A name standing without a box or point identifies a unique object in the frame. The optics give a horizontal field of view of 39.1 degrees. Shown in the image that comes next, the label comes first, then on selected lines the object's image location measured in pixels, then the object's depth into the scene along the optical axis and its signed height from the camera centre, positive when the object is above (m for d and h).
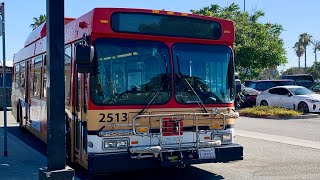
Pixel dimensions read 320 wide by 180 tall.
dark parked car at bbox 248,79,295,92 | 31.28 +0.65
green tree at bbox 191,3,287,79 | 31.09 +3.36
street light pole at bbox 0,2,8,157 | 9.55 +1.13
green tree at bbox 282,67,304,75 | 98.99 +4.84
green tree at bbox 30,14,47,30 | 52.23 +8.78
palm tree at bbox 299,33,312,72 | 93.80 +11.11
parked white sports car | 22.81 -0.32
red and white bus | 7.27 +0.05
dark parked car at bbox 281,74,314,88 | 39.30 +1.15
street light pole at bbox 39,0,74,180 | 5.33 -0.03
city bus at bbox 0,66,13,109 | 26.53 +0.54
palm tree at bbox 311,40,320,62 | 74.12 +7.70
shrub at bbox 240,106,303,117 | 21.11 -0.93
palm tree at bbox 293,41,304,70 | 96.69 +9.30
